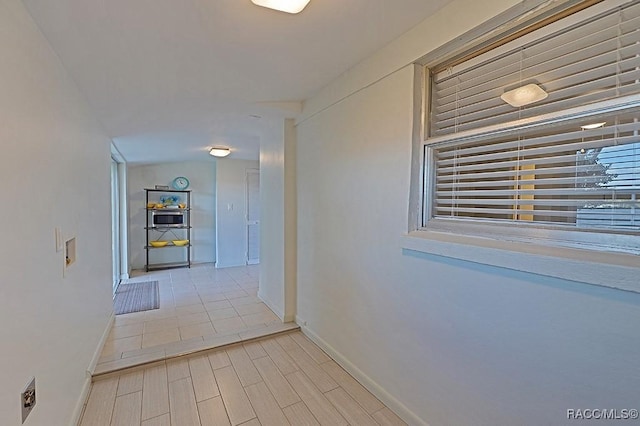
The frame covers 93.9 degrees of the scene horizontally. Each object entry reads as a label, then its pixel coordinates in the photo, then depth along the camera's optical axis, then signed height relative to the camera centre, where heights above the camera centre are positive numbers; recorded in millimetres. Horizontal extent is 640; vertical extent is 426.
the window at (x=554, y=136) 1031 +296
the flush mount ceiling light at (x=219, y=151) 4647 +801
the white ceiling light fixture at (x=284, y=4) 1307 +879
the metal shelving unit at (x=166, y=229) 5898 -582
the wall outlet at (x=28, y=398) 1152 -793
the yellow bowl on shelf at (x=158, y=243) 5815 -830
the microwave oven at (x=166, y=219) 5941 -359
